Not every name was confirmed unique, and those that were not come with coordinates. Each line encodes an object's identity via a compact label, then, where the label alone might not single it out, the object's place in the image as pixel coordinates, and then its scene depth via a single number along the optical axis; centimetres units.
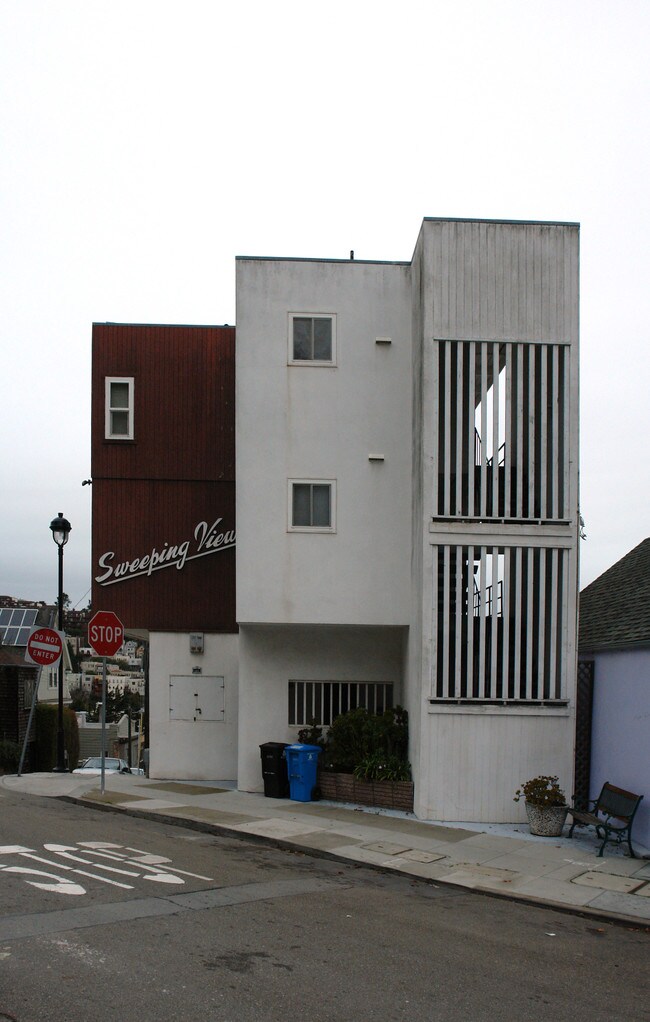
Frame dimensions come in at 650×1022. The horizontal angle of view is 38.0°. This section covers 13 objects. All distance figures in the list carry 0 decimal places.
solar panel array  3500
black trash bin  1574
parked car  3356
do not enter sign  1766
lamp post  2033
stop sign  1555
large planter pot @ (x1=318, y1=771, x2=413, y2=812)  1446
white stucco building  1384
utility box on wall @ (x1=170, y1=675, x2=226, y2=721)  1814
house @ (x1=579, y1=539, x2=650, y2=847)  1202
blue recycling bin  1540
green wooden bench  1152
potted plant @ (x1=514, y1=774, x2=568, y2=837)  1273
